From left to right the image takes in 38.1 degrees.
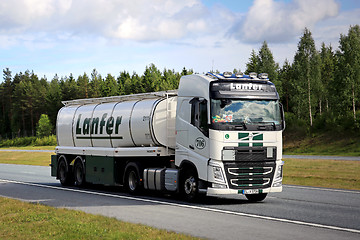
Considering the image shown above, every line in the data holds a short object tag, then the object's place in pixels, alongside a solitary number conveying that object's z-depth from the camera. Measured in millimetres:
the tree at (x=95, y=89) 117144
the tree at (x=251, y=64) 86975
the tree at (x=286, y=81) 95062
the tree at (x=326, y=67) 66419
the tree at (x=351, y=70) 56562
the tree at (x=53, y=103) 121750
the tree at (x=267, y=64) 74812
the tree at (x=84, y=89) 116750
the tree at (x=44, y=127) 109312
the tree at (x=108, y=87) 139350
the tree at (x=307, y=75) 63556
